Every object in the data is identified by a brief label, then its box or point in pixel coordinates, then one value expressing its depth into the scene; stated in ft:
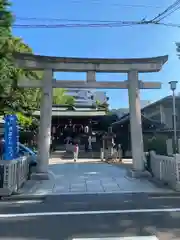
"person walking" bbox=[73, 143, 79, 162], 42.37
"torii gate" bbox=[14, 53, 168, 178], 24.79
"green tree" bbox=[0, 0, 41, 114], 25.63
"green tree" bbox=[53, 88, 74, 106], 86.09
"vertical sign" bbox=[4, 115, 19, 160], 22.80
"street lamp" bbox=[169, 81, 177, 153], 30.33
